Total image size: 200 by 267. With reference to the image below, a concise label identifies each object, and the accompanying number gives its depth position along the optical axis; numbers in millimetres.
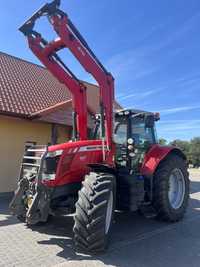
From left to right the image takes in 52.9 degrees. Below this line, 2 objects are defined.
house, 7431
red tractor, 3506
